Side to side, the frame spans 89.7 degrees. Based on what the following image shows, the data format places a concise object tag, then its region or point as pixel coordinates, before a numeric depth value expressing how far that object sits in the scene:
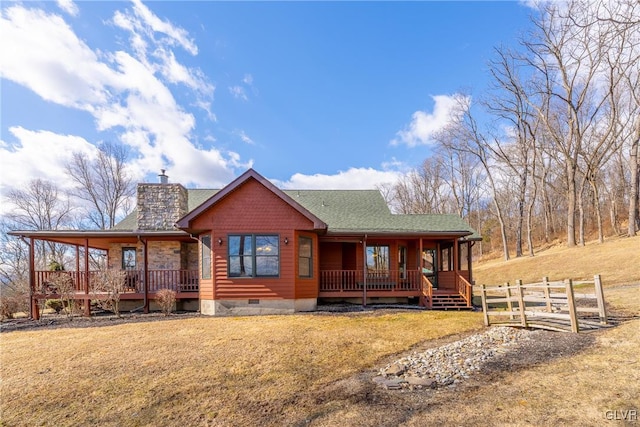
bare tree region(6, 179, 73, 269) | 30.81
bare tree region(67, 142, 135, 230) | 31.81
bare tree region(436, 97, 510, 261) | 31.94
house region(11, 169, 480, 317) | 11.52
